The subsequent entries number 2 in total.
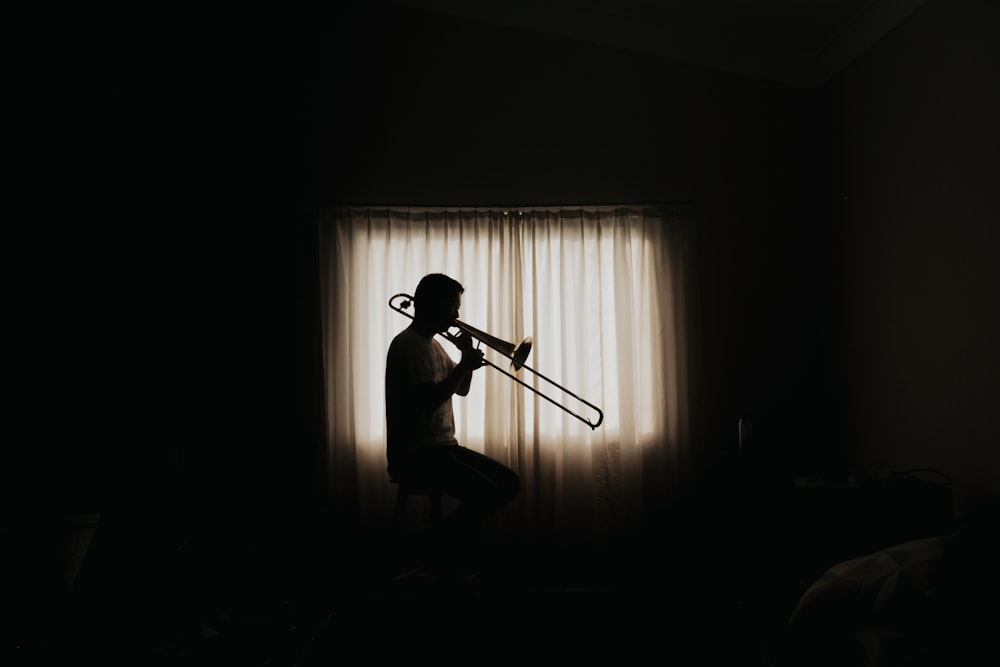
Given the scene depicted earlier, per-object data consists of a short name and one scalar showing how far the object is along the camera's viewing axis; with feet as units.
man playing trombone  9.29
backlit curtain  12.06
